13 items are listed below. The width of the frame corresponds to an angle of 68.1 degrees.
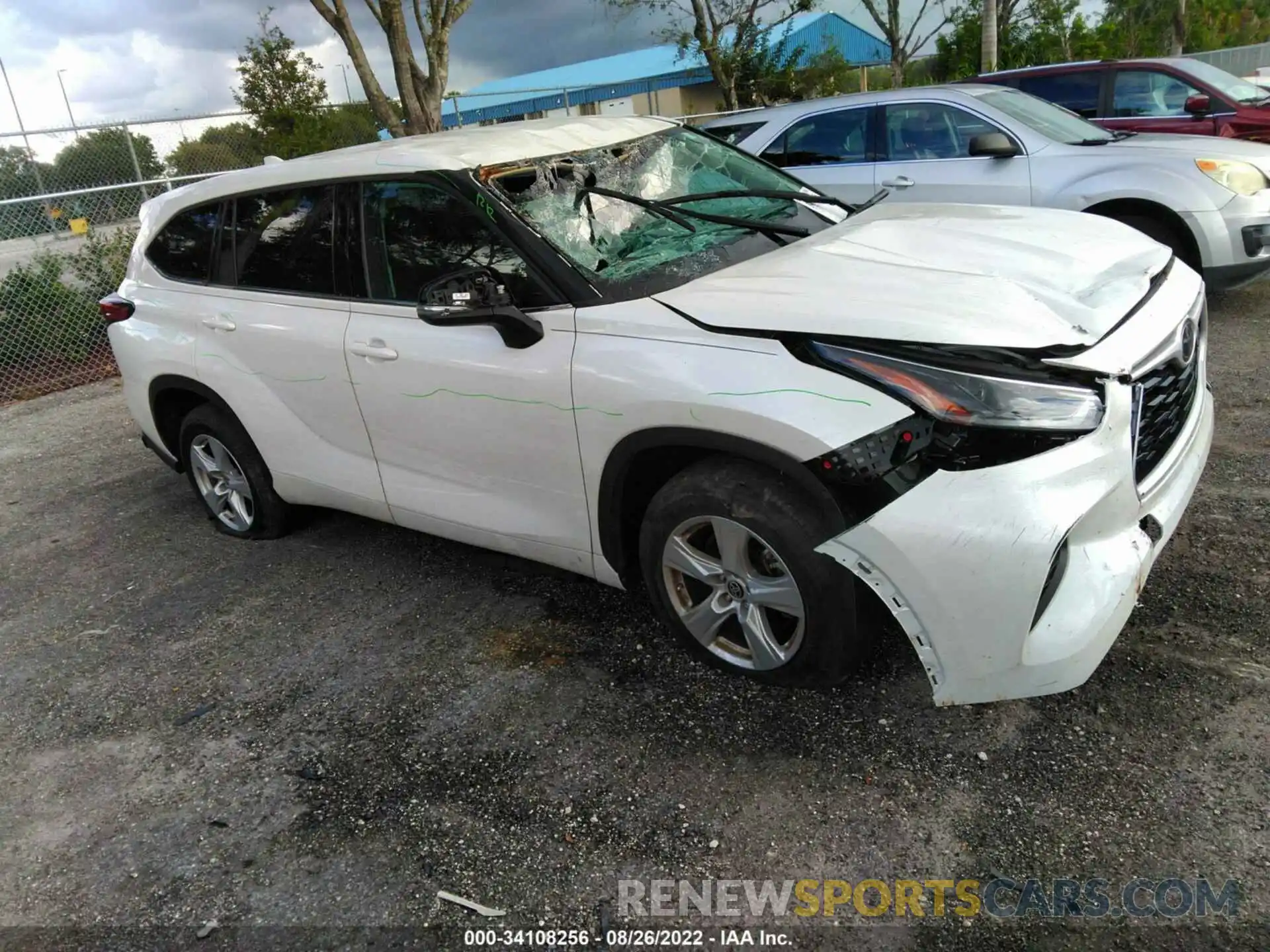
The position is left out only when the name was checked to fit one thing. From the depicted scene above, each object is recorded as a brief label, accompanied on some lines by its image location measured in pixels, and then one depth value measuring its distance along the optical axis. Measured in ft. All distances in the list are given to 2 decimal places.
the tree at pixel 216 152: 36.06
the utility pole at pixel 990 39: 50.88
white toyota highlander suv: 7.88
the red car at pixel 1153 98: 29.66
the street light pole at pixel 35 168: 31.71
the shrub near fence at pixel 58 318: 30.04
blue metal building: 58.95
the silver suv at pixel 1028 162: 20.56
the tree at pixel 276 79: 72.74
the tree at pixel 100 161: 32.45
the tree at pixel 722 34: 55.72
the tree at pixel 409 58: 32.63
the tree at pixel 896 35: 68.54
